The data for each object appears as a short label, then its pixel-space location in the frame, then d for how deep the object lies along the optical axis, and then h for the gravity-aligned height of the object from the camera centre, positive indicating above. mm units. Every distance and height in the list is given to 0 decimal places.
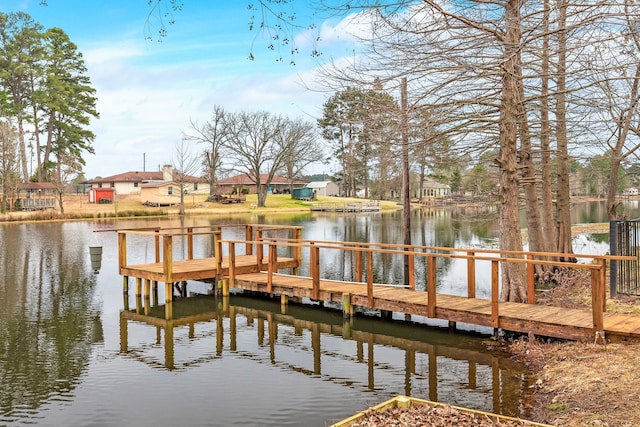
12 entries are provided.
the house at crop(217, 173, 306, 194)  75188 +3034
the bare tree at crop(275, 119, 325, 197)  67062 +7419
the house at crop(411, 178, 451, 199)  100812 +2574
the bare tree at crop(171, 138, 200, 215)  61281 +4190
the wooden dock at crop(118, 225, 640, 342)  8391 -1822
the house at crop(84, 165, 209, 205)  63562 +2749
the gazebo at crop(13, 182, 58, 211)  52281 +1264
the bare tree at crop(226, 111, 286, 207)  65062 +7715
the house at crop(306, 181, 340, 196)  93750 +2768
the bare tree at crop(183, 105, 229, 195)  66750 +8161
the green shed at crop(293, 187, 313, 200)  73500 +1438
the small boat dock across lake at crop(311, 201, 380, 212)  61875 -274
